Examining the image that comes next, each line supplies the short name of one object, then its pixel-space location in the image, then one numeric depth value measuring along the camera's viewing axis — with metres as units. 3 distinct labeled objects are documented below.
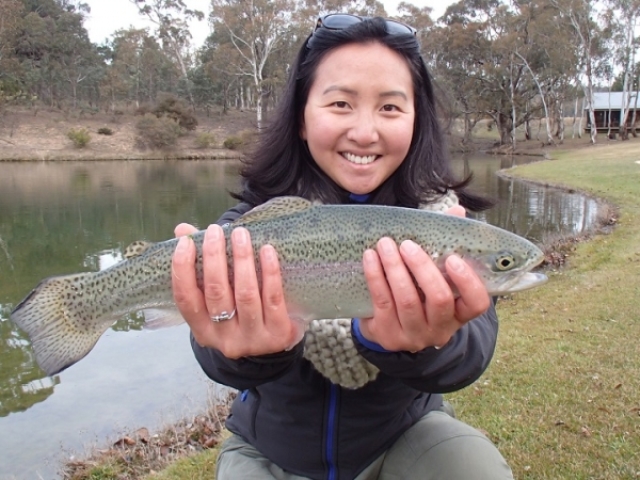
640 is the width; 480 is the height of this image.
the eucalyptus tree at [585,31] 49.81
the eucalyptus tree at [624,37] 49.72
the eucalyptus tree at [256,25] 54.62
